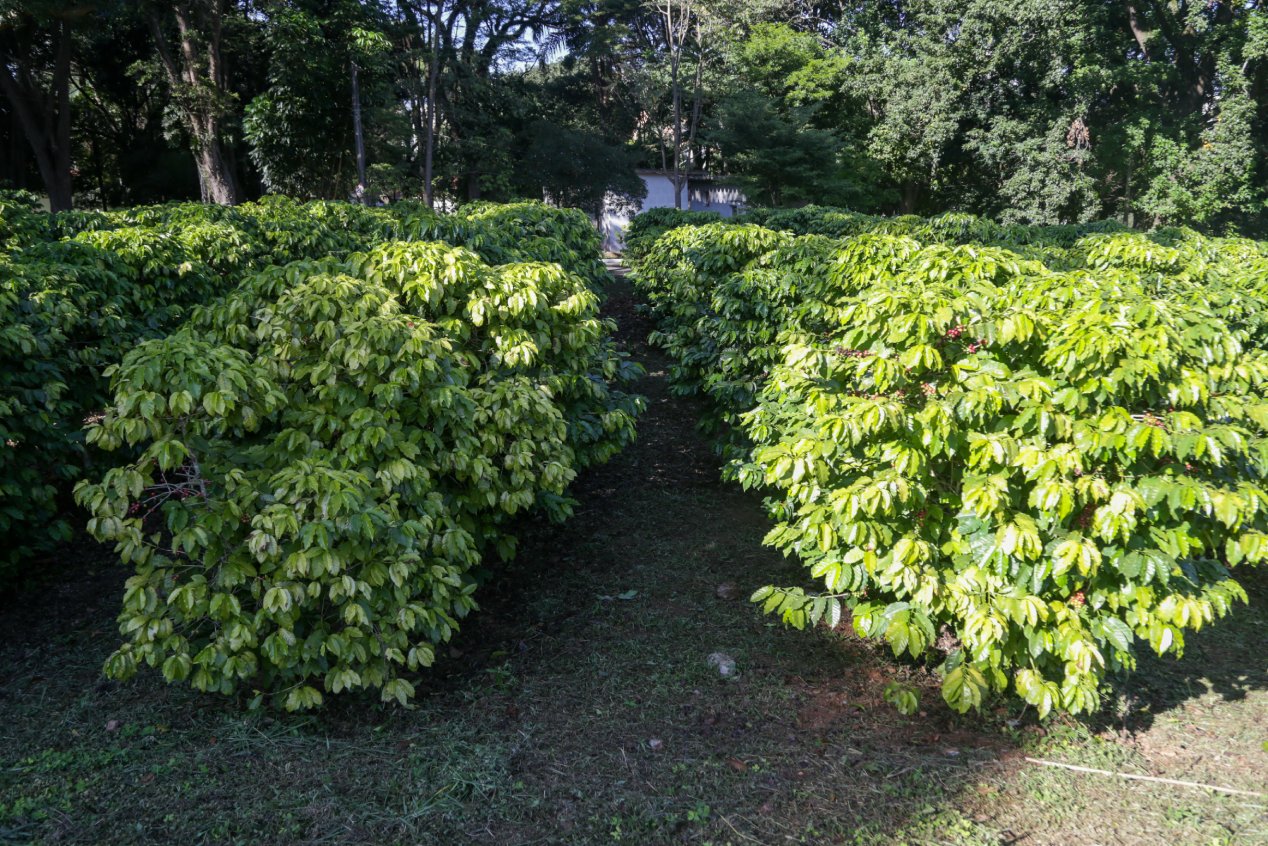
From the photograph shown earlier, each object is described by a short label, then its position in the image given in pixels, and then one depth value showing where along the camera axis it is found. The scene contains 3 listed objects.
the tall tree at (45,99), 16.42
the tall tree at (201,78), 16.11
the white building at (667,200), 27.41
